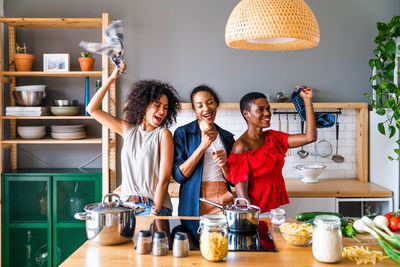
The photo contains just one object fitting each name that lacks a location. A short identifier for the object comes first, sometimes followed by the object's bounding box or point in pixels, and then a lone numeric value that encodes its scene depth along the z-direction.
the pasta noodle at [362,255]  1.89
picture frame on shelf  4.37
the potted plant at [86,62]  4.30
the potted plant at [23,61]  4.36
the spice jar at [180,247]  1.96
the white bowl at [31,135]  4.39
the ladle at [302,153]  4.54
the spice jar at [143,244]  2.01
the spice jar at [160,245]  1.97
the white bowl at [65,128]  4.37
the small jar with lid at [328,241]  1.87
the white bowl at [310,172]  4.28
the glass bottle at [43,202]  4.37
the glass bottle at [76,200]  4.34
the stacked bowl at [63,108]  4.35
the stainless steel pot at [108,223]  2.08
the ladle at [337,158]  4.54
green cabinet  4.33
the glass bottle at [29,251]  4.40
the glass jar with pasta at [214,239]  1.89
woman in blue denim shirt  2.85
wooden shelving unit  4.25
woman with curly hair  2.69
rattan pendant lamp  2.12
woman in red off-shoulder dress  2.95
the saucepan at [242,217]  2.17
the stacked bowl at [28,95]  4.33
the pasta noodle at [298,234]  2.09
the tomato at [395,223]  2.27
